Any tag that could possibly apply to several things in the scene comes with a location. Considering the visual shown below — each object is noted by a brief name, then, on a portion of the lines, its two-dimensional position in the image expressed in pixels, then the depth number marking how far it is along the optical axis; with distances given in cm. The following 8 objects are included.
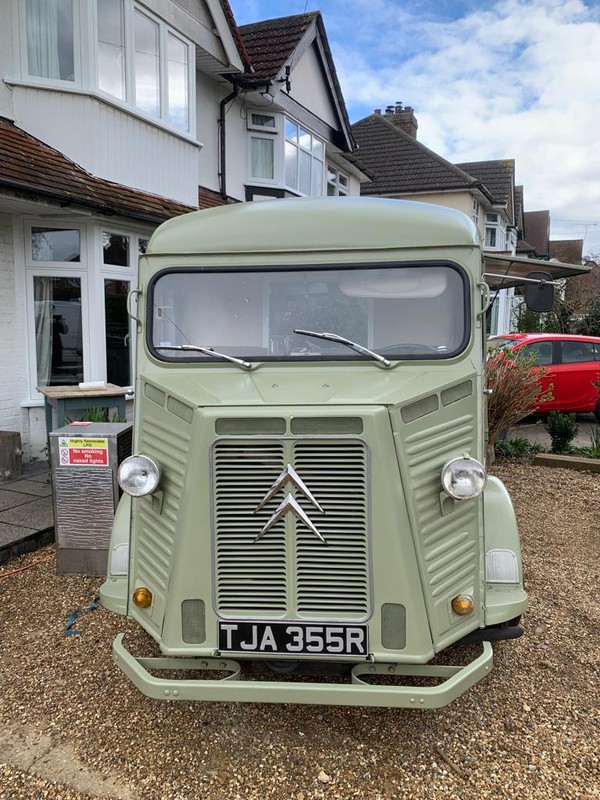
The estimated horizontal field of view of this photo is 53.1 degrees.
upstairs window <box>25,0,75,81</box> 757
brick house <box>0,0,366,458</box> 735
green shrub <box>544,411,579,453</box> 864
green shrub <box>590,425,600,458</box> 837
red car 1073
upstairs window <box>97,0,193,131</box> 818
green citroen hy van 254
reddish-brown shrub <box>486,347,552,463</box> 763
